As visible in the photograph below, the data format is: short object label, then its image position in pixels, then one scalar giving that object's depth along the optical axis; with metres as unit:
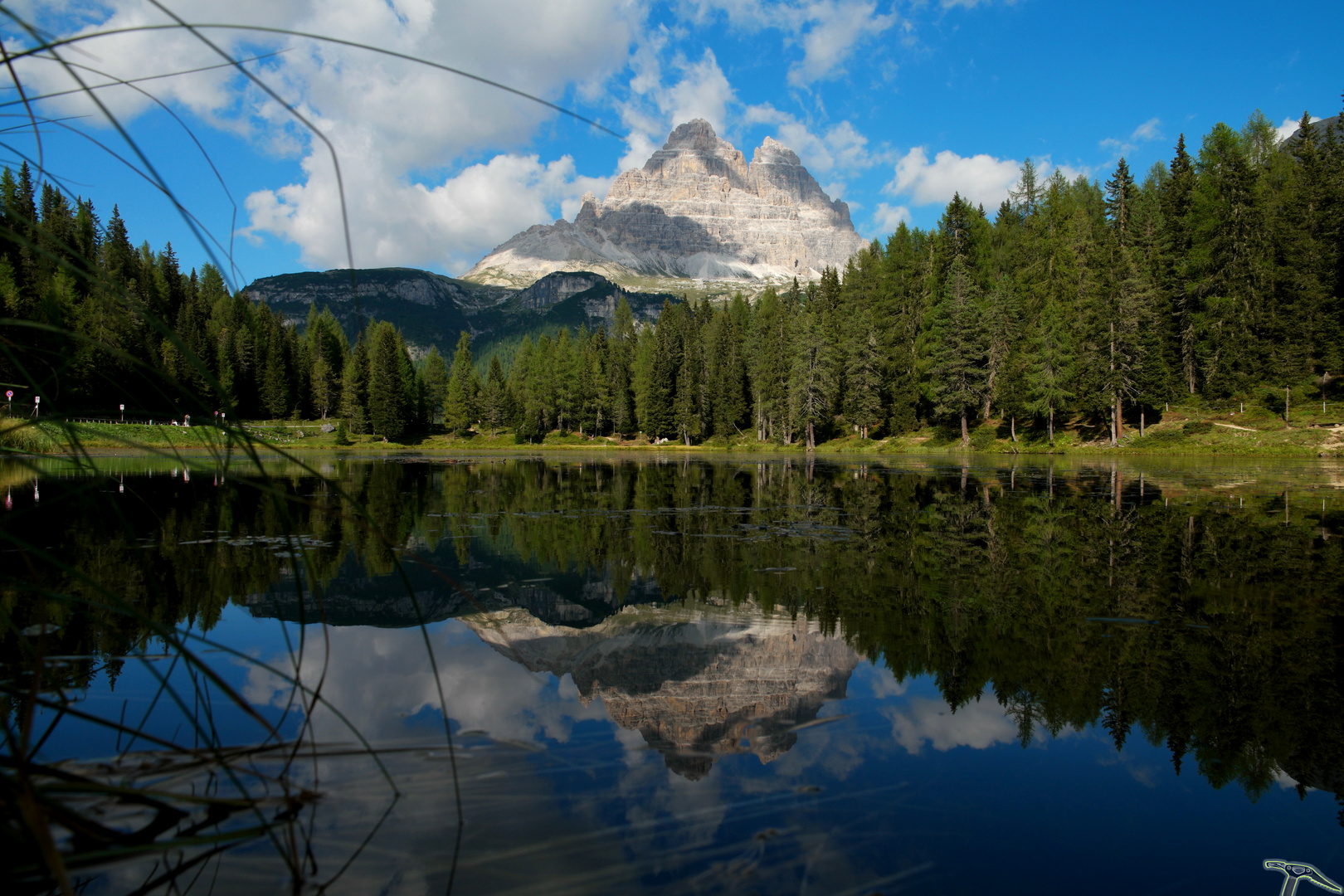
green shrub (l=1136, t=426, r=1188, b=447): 35.00
